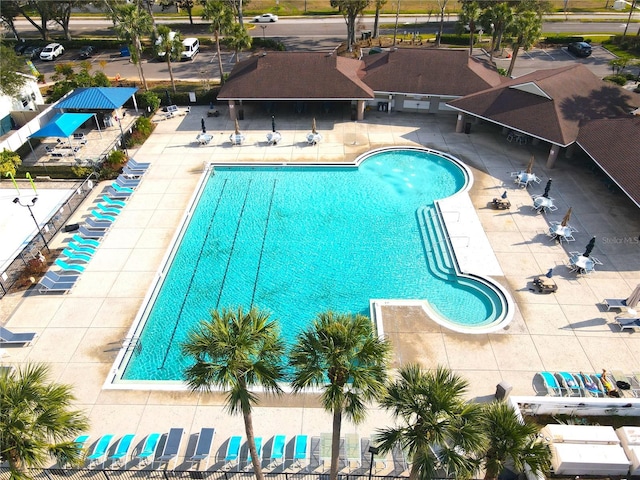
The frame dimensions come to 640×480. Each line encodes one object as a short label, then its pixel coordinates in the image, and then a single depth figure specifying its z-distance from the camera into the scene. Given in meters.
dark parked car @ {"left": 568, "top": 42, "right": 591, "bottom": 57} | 50.56
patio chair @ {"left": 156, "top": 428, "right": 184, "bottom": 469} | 15.38
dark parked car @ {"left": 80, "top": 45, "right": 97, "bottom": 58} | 52.06
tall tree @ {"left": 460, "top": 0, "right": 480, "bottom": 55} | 42.12
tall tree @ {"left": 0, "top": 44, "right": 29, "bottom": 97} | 32.50
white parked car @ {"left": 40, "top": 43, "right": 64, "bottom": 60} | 51.19
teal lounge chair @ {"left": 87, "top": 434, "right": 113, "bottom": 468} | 15.38
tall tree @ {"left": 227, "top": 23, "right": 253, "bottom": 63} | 38.94
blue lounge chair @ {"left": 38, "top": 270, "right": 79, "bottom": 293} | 22.11
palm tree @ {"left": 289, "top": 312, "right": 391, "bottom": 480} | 10.75
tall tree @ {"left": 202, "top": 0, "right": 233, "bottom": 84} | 37.59
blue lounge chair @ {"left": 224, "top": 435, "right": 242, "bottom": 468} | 15.33
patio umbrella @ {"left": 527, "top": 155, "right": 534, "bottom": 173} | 28.51
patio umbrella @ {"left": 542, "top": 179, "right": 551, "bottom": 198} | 26.87
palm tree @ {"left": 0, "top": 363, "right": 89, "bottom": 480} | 10.71
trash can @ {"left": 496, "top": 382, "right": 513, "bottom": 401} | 16.28
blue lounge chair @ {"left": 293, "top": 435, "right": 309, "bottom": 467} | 15.39
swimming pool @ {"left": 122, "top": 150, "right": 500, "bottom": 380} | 21.55
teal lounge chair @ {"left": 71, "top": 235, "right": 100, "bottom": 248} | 24.89
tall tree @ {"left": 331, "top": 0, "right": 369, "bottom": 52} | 45.00
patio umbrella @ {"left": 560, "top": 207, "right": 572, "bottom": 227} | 23.83
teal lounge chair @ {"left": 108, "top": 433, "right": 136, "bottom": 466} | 15.40
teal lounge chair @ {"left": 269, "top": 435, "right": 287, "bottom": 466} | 15.36
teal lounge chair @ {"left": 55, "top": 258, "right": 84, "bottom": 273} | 23.03
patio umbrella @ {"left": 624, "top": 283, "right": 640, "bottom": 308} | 20.58
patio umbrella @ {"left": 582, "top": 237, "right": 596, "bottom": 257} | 22.70
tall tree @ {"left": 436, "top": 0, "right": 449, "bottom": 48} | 51.94
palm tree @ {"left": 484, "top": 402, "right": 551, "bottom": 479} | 10.95
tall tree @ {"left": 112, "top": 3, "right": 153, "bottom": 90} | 36.69
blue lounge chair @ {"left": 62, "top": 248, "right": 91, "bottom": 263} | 23.89
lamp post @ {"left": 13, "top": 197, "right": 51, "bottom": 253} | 24.51
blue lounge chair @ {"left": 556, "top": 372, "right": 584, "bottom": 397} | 17.34
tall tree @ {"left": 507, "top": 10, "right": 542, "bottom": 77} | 38.00
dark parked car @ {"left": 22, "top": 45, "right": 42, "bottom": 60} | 52.06
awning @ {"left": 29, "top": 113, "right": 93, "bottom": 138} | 31.53
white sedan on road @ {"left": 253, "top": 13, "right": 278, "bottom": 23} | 64.12
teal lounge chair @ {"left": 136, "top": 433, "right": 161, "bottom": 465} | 15.42
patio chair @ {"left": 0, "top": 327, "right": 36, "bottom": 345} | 19.33
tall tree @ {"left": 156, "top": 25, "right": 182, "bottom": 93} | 38.38
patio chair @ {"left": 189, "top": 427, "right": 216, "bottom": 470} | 15.34
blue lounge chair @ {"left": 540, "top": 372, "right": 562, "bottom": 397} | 17.30
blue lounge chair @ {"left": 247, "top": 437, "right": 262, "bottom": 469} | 15.44
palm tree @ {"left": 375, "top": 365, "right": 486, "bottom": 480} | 10.68
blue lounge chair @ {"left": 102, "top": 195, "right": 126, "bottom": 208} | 27.94
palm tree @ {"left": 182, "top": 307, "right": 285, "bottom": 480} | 10.96
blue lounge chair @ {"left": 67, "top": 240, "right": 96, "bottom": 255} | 24.39
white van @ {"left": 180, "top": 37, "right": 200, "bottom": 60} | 50.97
